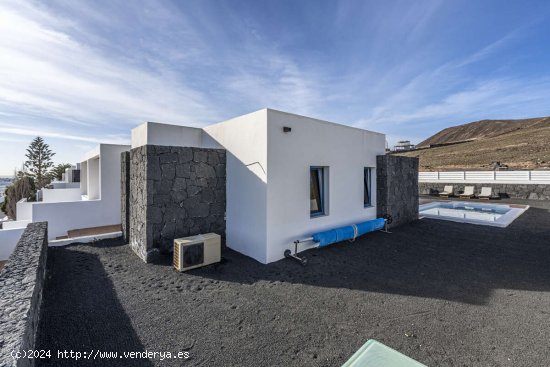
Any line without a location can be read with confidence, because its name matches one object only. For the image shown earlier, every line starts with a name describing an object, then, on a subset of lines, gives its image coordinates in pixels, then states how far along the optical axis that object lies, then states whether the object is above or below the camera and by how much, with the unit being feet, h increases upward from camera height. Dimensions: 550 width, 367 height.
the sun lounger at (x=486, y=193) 53.74 -3.01
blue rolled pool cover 20.04 -4.82
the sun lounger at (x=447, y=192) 59.57 -2.97
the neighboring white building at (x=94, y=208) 27.23 -3.13
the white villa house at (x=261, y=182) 17.54 -0.05
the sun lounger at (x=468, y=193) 55.72 -3.04
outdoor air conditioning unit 15.80 -4.94
